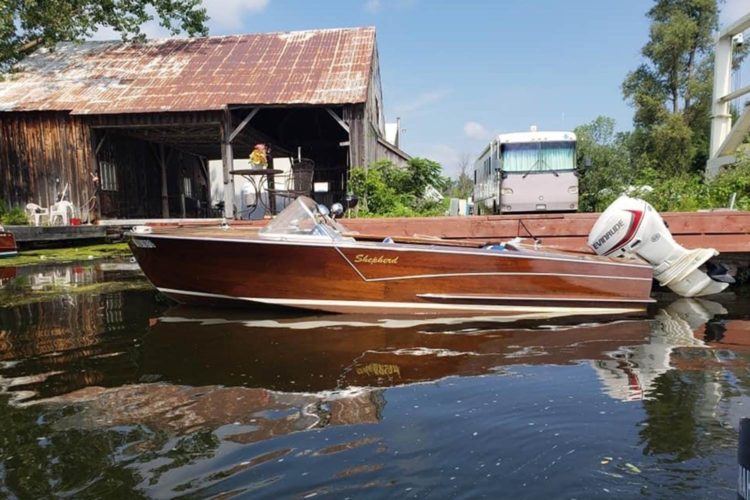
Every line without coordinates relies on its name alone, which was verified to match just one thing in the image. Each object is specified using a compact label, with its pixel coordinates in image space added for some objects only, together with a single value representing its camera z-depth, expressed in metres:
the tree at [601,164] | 13.38
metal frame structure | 15.40
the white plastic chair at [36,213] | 15.14
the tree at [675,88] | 25.97
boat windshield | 5.57
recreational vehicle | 11.98
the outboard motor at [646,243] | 6.24
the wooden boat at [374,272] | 5.52
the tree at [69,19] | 15.53
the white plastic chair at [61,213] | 14.95
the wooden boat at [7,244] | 11.58
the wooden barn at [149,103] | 14.38
